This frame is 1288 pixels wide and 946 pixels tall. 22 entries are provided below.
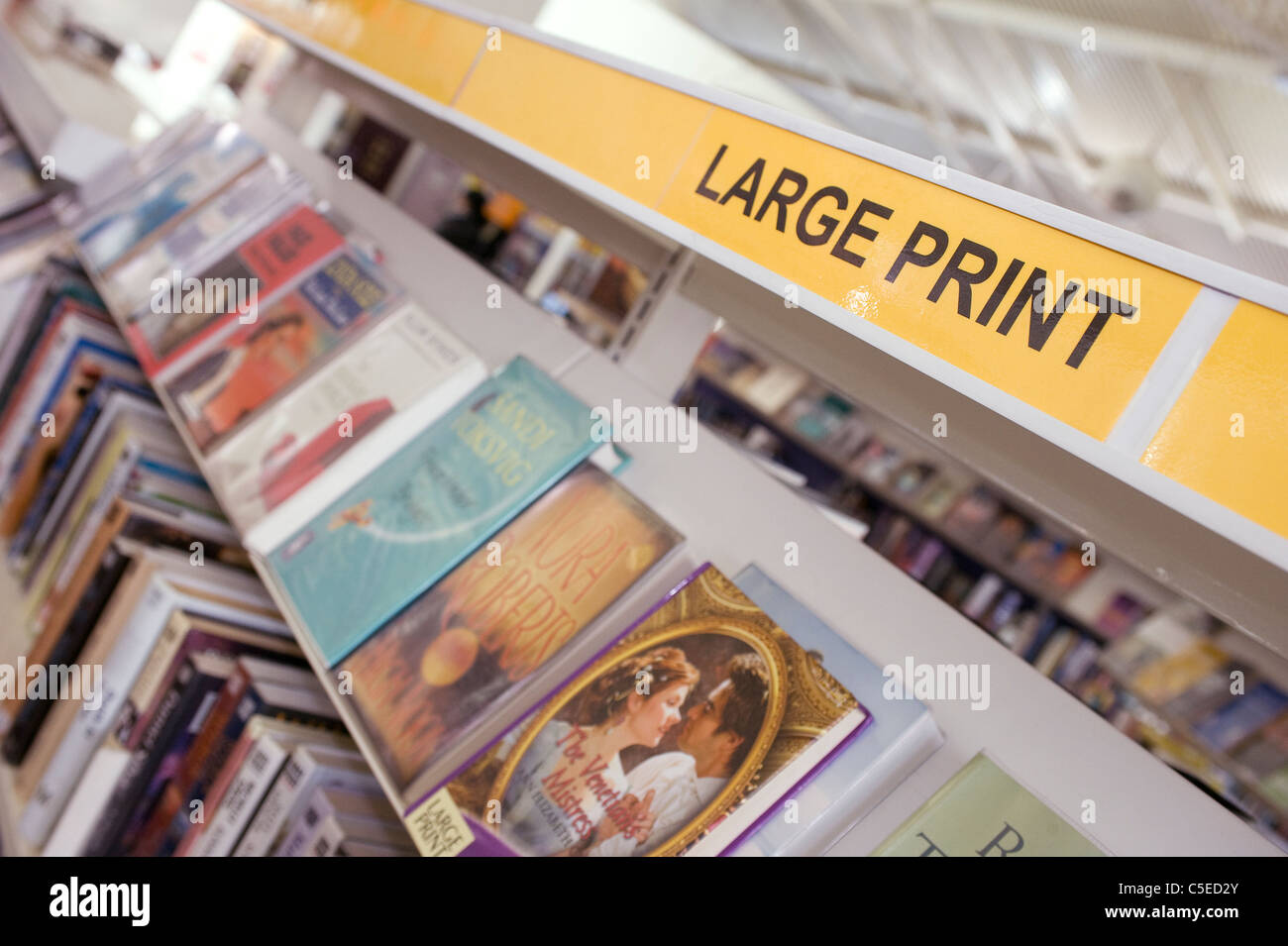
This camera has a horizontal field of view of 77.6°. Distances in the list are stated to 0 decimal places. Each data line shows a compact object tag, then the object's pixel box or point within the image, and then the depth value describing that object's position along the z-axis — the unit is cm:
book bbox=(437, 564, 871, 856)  72
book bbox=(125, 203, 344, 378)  154
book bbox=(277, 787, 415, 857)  103
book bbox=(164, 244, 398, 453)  138
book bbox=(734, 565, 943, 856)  71
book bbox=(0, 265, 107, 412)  214
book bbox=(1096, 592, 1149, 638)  391
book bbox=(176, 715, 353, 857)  110
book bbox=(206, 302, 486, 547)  119
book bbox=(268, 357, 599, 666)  103
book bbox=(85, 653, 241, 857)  123
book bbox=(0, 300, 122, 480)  192
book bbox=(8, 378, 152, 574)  177
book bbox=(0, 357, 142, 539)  185
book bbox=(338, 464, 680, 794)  91
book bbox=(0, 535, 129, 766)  145
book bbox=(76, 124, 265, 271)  193
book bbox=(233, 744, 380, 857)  107
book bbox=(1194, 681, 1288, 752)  290
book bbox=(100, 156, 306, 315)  171
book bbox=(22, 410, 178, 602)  159
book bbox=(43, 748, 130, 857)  128
